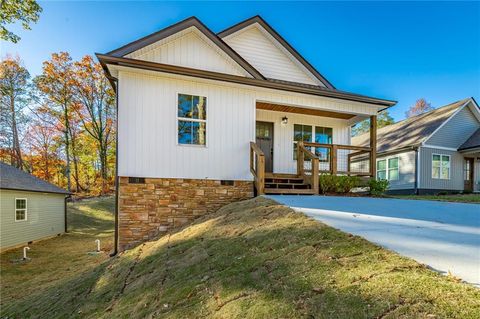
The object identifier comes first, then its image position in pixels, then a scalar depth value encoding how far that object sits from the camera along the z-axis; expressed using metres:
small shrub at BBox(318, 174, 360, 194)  8.49
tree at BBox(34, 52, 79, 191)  22.95
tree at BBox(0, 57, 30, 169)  22.48
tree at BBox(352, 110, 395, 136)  33.92
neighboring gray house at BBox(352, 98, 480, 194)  14.79
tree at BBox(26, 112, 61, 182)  24.05
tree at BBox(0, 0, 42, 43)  10.60
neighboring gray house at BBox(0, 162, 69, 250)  11.70
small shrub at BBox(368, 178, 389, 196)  9.29
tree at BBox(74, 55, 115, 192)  24.00
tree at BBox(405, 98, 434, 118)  35.44
